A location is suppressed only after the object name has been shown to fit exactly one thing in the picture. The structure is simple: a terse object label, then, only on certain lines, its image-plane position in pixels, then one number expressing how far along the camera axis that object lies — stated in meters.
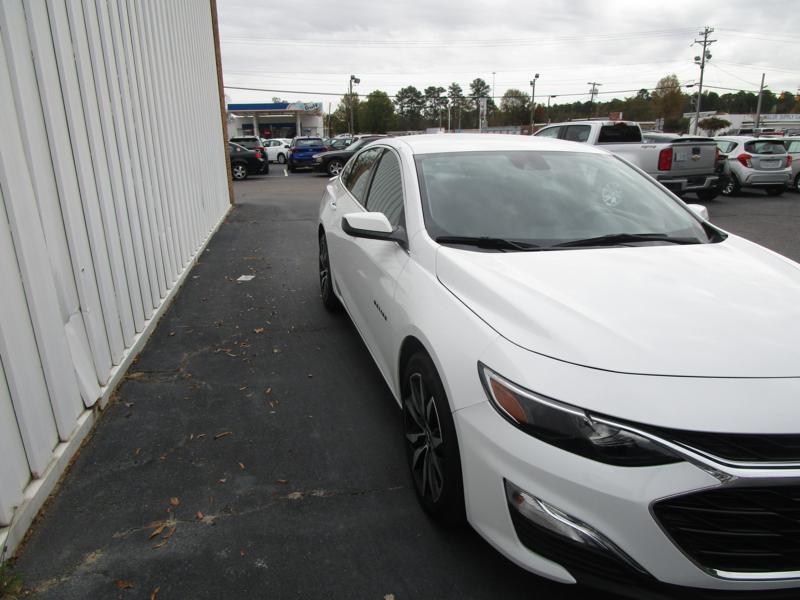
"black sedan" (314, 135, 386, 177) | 23.55
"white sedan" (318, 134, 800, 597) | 1.62
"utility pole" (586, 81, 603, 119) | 84.62
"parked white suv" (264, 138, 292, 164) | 34.47
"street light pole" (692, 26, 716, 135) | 59.44
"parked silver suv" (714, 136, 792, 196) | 14.18
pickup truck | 11.77
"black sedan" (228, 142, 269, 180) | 22.36
